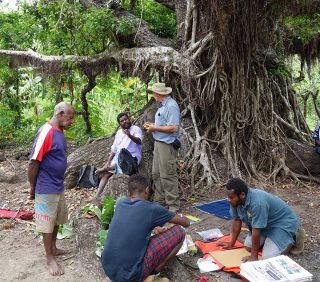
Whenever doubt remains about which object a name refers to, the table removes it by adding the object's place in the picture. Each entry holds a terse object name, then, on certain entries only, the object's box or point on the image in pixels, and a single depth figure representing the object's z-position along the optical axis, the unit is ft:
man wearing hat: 13.88
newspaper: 8.71
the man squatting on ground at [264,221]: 9.89
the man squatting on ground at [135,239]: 8.57
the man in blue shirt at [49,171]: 9.86
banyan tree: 16.32
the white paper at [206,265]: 10.30
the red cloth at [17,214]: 14.17
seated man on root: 14.95
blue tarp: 14.22
